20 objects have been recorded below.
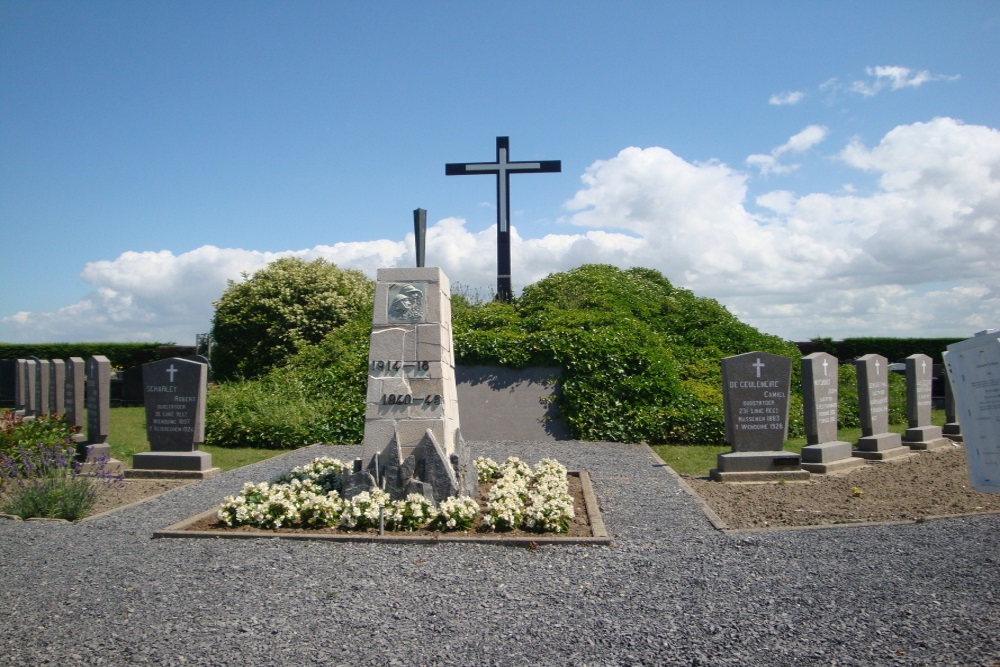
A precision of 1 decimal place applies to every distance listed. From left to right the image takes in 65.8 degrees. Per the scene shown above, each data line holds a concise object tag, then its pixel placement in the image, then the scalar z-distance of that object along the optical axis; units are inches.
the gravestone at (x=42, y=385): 644.7
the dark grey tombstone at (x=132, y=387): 795.4
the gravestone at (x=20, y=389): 697.0
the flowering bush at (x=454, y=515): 249.4
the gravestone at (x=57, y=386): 611.5
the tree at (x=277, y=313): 789.9
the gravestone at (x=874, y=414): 448.4
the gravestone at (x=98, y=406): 441.7
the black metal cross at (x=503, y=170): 770.2
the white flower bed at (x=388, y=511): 249.0
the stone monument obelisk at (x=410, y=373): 292.8
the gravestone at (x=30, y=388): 684.7
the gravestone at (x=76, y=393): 492.4
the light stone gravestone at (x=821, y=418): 402.6
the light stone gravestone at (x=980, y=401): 118.5
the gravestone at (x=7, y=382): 888.9
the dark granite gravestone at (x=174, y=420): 399.5
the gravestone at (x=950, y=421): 537.3
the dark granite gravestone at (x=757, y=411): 378.3
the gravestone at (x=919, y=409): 498.3
